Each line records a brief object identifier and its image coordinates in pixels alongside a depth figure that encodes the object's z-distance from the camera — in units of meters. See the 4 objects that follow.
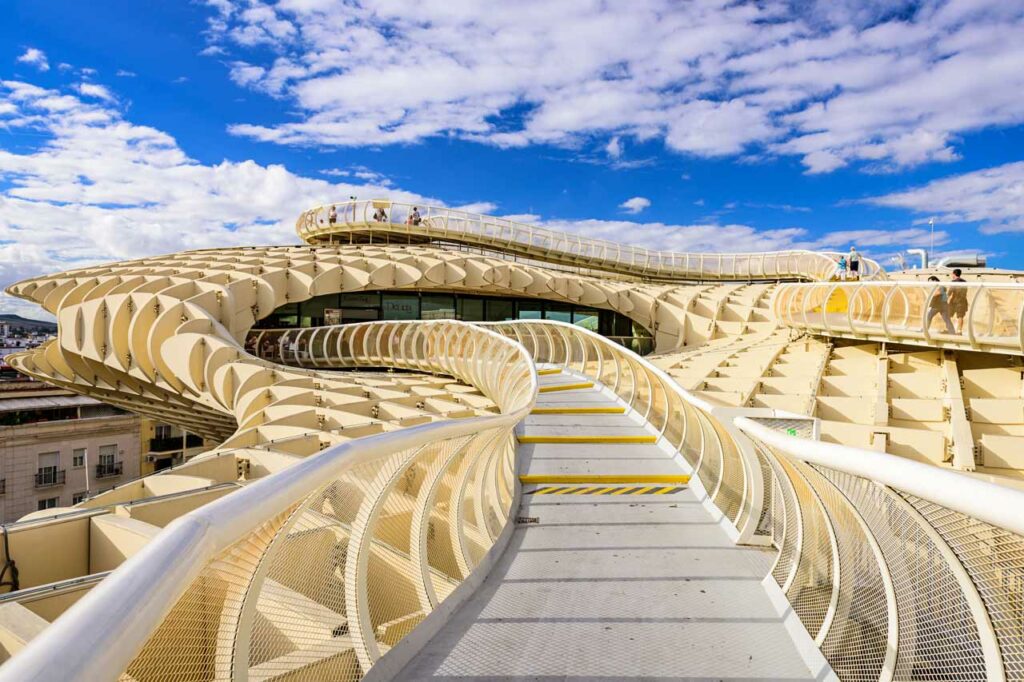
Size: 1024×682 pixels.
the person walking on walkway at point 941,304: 10.43
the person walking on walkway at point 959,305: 10.16
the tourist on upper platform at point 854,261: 19.45
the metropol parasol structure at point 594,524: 1.88
